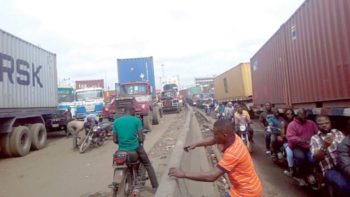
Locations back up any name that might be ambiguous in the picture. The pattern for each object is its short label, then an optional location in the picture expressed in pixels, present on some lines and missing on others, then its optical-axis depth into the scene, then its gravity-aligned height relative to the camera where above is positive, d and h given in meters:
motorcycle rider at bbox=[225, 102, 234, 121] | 15.18 -0.27
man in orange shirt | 3.44 -0.56
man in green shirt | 6.49 -0.42
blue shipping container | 27.75 +2.86
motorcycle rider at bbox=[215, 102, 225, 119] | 19.11 -0.23
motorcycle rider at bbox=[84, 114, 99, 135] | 14.19 -0.35
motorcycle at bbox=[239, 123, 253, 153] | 10.89 -0.85
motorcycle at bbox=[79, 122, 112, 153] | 13.13 -0.82
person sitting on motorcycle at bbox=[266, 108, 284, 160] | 8.84 -0.68
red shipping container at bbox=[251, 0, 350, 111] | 7.19 +0.99
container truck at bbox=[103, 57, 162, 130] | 17.84 +1.05
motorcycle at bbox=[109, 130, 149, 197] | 5.90 -1.01
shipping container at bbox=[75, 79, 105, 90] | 47.81 +3.67
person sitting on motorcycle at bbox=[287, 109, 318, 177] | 6.51 -0.62
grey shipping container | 13.04 +1.59
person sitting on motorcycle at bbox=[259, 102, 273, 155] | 9.80 -0.49
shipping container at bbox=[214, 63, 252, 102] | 24.78 +1.43
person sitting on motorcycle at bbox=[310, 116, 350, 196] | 4.85 -0.71
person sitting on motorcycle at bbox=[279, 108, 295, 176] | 8.23 -0.46
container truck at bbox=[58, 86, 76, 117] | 22.72 +0.98
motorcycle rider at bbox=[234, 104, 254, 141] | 11.16 -0.45
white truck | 22.55 +0.66
